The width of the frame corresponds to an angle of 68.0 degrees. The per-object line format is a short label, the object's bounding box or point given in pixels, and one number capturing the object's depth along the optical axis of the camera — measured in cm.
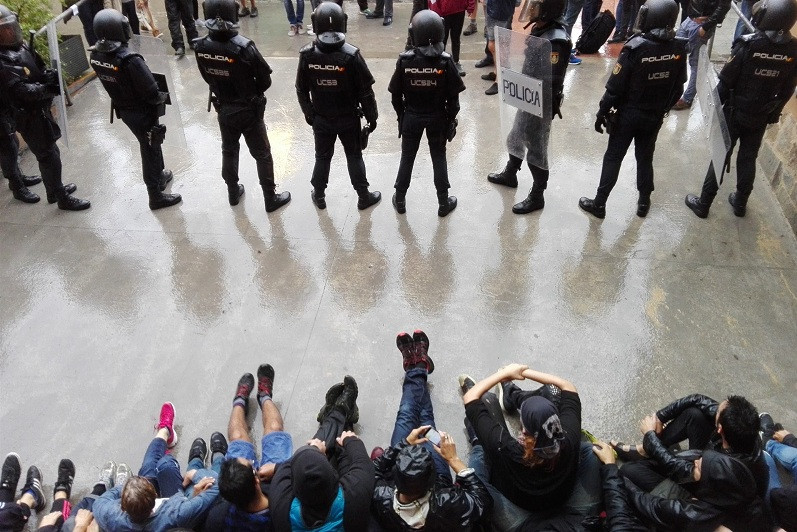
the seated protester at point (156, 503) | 274
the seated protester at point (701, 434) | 266
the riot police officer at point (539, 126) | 460
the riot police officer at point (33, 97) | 475
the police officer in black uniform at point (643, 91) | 434
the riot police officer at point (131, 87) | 473
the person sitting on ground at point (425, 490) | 259
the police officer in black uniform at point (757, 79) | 434
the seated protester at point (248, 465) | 267
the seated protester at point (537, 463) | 261
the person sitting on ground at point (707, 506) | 248
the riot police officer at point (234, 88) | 464
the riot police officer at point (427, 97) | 448
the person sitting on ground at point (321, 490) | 255
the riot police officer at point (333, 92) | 456
